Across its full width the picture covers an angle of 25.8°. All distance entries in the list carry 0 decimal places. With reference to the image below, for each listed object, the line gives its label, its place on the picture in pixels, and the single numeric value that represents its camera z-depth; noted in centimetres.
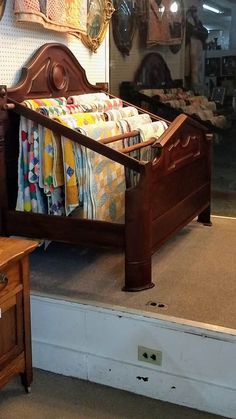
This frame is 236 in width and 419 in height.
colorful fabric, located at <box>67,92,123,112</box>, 272
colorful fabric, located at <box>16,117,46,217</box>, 222
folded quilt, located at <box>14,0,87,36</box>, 236
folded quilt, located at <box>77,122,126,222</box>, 217
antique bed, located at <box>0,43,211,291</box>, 203
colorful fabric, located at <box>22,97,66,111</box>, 234
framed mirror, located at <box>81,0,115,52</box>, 305
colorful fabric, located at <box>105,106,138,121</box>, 265
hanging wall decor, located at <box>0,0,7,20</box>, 230
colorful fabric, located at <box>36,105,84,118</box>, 234
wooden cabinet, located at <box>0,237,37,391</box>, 170
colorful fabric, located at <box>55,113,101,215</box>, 214
